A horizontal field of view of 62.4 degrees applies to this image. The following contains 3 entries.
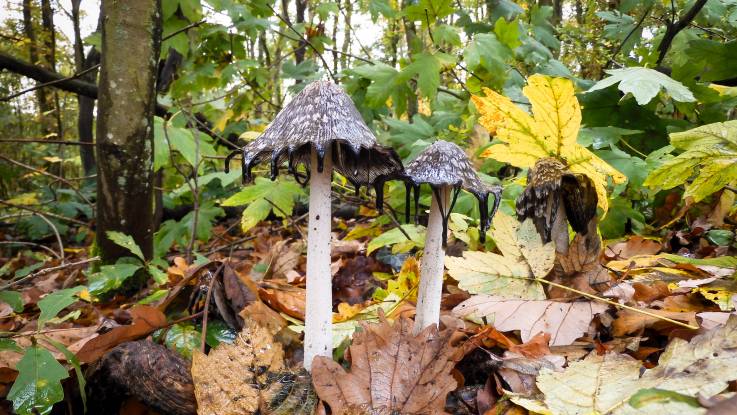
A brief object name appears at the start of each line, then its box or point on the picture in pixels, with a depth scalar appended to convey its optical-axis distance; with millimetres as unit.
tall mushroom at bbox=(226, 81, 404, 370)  267
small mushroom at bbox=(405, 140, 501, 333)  284
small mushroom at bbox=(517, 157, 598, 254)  320
